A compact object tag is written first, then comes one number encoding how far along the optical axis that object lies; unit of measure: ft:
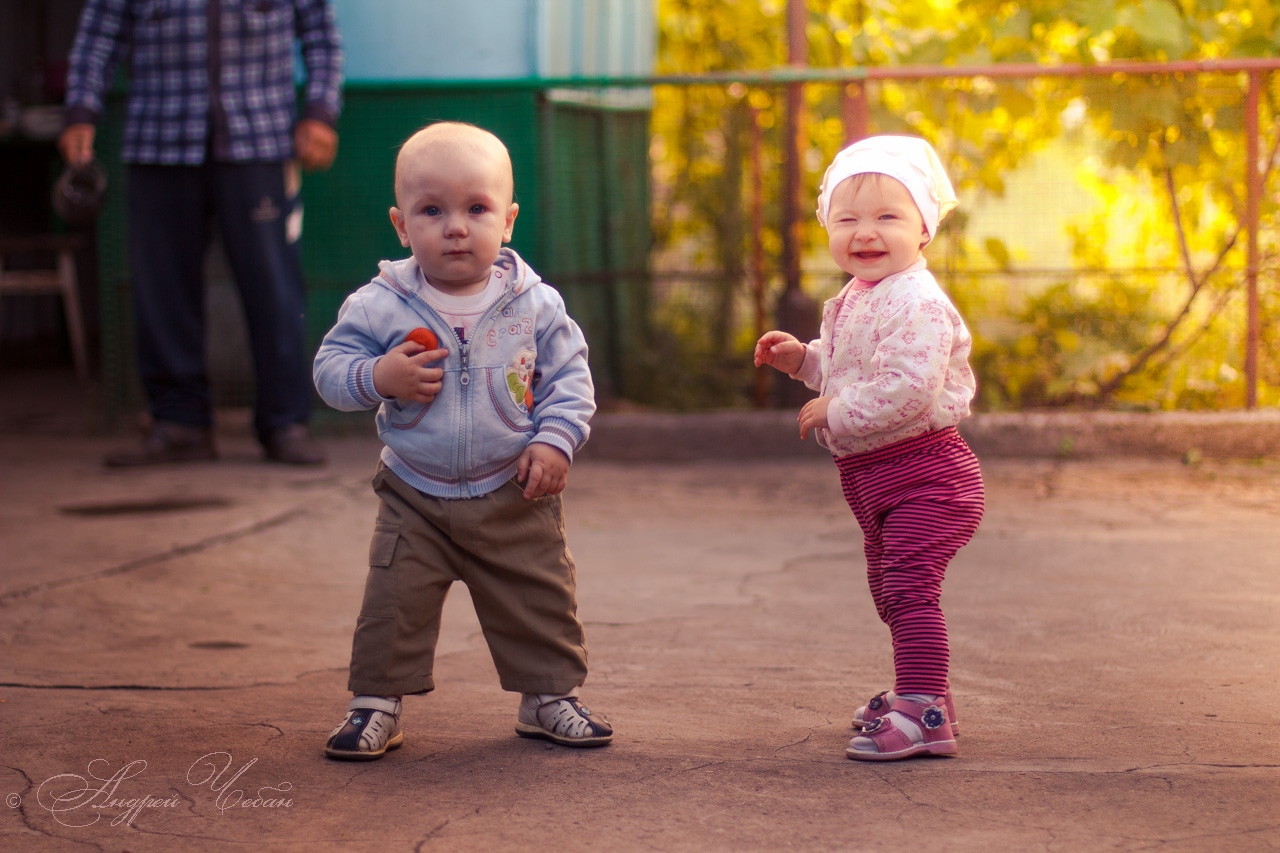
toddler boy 8.17
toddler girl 8.21
